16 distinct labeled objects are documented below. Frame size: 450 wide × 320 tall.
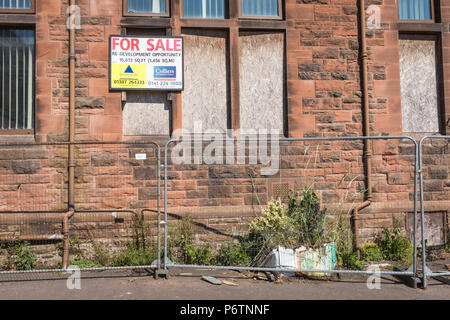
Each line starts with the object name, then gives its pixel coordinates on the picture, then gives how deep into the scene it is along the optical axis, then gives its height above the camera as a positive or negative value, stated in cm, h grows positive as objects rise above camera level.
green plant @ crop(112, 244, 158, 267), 585 -119
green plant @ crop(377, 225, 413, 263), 651 -122
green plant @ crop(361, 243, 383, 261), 656 -133
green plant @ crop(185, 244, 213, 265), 609 -123
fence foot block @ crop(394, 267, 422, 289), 527 -148
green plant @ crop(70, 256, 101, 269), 610 -133
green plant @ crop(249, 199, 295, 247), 577 -76
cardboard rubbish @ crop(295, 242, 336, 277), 558 -120
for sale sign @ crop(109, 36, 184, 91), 677 +198
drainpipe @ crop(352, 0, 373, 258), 696 +109
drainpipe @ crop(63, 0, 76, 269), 644 +103
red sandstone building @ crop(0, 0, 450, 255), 671 +173
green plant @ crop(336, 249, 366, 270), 600 -133
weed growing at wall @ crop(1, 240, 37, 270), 601 -119
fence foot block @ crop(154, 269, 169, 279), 541 -132
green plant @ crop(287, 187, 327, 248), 572 -64
